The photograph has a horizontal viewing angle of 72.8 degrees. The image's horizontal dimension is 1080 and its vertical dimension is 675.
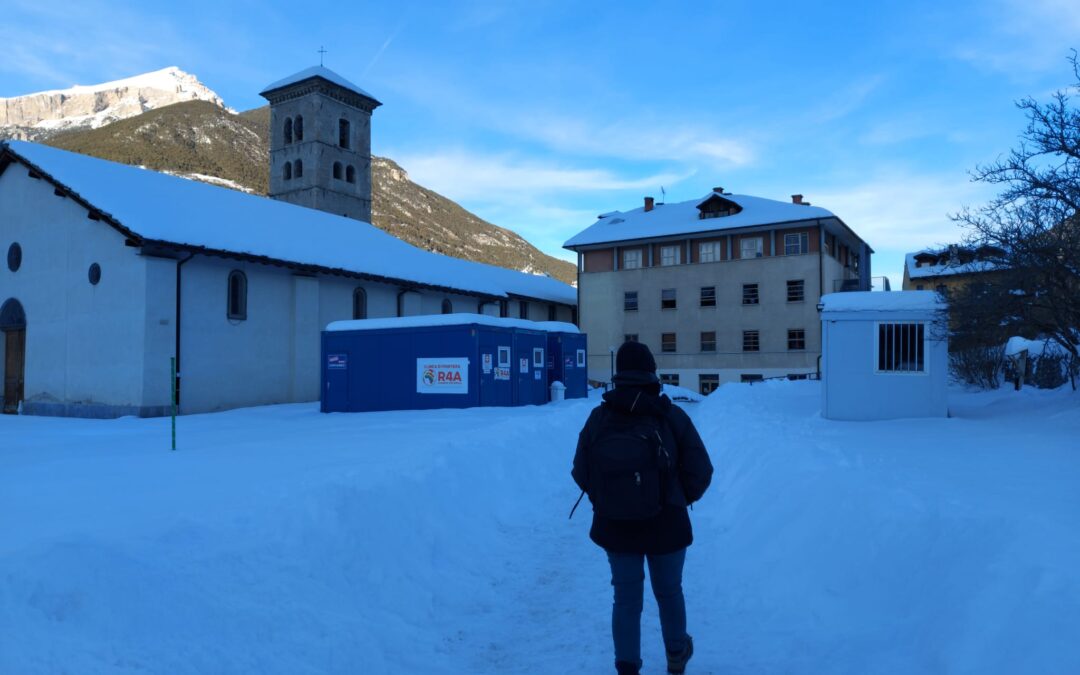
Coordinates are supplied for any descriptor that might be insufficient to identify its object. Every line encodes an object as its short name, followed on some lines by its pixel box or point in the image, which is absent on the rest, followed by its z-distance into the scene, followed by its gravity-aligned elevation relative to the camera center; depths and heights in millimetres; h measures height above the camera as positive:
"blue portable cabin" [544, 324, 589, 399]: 25219 -142
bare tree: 12969 +2053
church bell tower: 45719 +13765
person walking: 3906 -699
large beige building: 42125 +4356
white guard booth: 14648 -33
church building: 20953 +2157
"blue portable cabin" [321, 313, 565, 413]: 19641 -215
